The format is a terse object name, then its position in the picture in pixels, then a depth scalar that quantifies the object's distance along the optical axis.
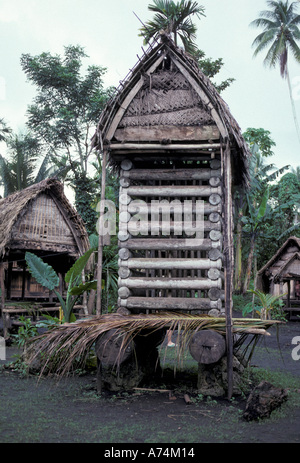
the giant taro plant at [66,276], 9.41
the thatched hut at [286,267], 20.77
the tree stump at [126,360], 7.21
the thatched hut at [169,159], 7.83
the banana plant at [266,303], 14.88
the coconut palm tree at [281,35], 31.73
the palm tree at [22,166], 25.64
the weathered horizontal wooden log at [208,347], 6.99
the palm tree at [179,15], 17.58
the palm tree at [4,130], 32.16
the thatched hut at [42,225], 13.11
